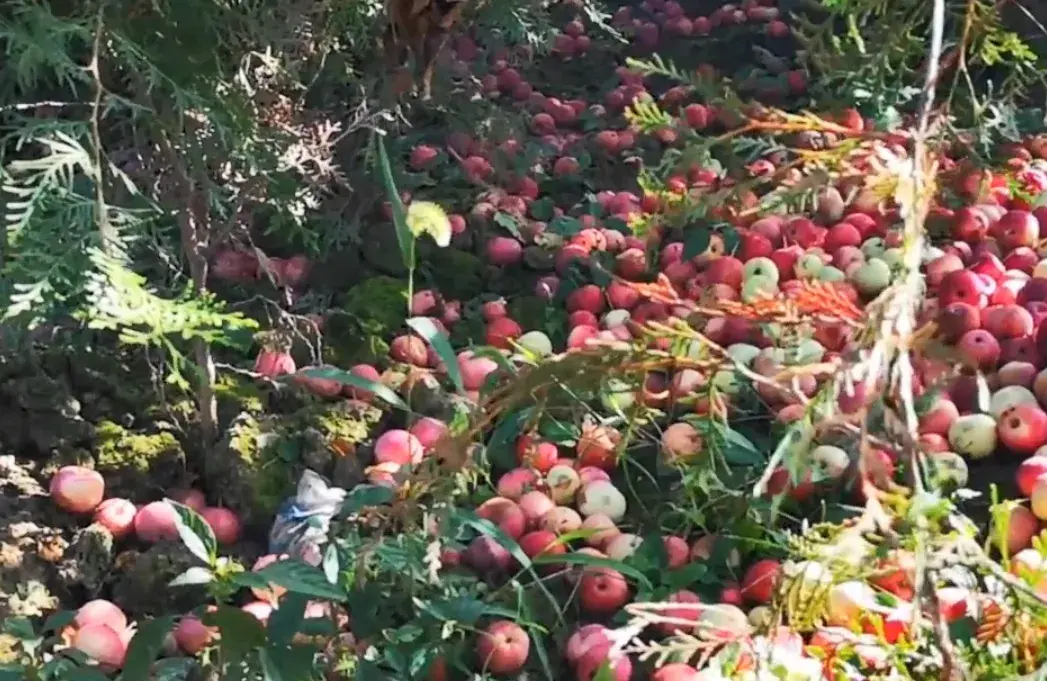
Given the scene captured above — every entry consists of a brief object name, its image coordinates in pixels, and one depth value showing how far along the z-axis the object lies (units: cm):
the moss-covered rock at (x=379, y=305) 177
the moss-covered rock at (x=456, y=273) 192
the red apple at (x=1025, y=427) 142
